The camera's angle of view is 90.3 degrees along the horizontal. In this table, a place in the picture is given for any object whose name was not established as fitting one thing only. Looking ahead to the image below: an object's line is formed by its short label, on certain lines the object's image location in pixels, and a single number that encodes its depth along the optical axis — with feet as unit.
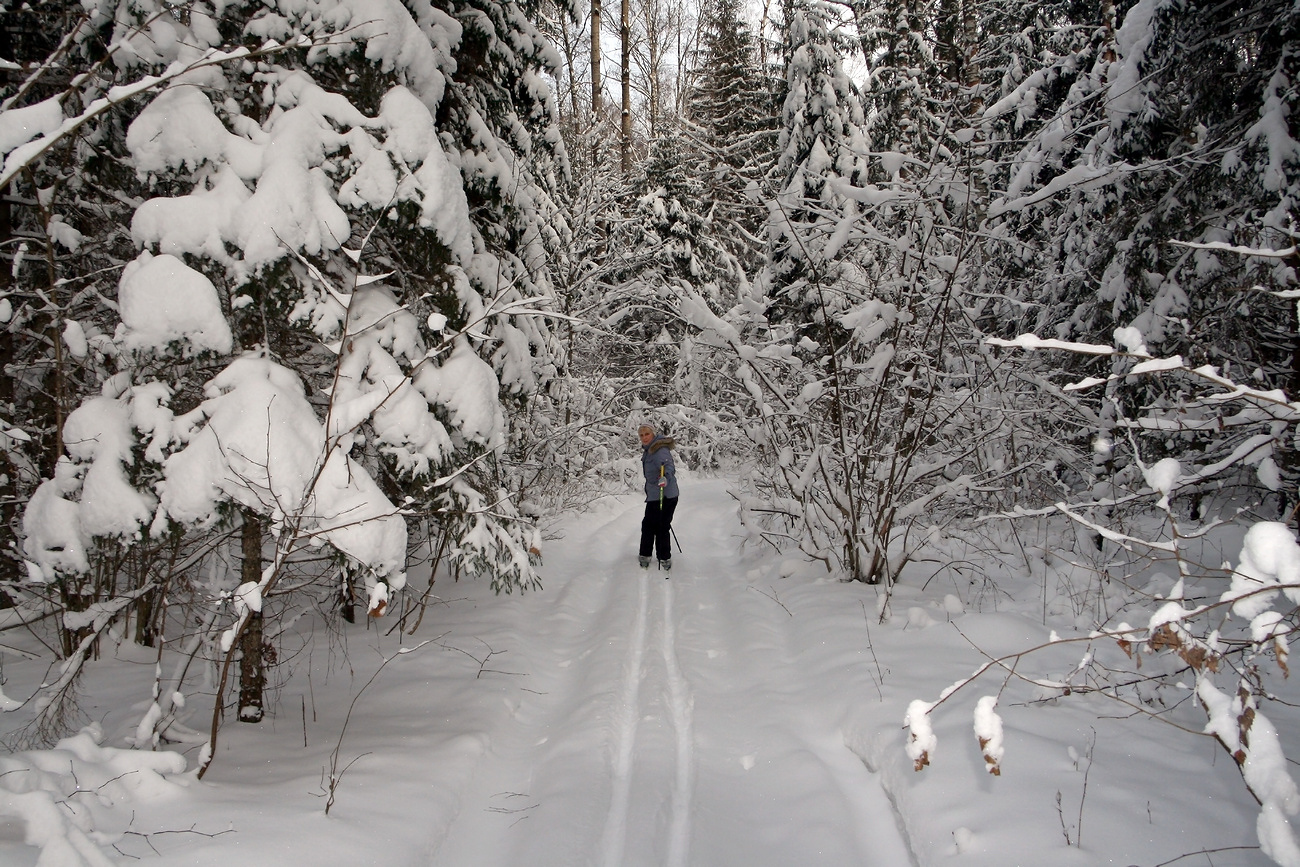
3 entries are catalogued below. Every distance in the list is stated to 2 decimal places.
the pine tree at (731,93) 66.03
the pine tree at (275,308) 12.26
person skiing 30.53
